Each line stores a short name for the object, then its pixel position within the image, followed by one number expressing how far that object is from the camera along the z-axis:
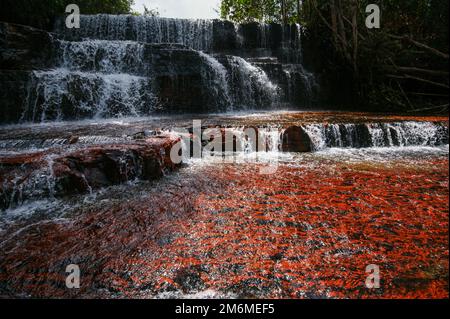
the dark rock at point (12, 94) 7.21
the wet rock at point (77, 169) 2.96
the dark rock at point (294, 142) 5.50
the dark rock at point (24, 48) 7.84
